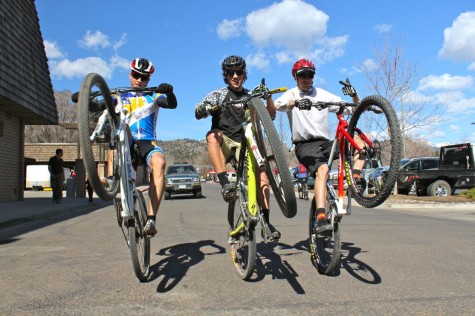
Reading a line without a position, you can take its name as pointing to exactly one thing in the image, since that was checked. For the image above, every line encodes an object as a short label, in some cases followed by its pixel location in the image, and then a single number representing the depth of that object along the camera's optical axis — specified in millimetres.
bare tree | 24797
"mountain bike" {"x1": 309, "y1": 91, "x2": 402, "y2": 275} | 3643
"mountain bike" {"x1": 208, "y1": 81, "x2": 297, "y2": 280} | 3596
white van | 40094
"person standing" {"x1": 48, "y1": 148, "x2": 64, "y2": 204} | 15320
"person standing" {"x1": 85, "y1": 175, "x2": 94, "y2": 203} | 15055
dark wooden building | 12953
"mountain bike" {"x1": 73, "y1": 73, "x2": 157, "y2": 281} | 3621
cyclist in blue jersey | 4395
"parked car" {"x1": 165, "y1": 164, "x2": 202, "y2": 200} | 20938
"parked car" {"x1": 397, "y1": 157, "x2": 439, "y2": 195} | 19812
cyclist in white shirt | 4547
